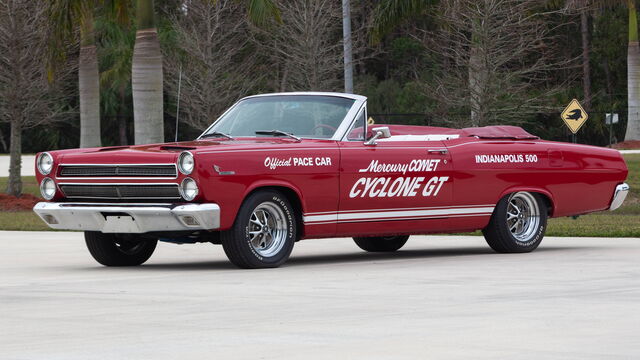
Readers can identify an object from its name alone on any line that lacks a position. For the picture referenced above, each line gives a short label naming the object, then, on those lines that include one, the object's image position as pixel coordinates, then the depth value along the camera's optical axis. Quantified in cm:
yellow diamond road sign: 3441
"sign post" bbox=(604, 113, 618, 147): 5004
